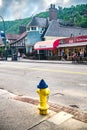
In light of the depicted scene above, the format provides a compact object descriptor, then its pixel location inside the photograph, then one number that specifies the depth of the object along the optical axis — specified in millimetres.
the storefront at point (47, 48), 38469
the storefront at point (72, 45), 33031
